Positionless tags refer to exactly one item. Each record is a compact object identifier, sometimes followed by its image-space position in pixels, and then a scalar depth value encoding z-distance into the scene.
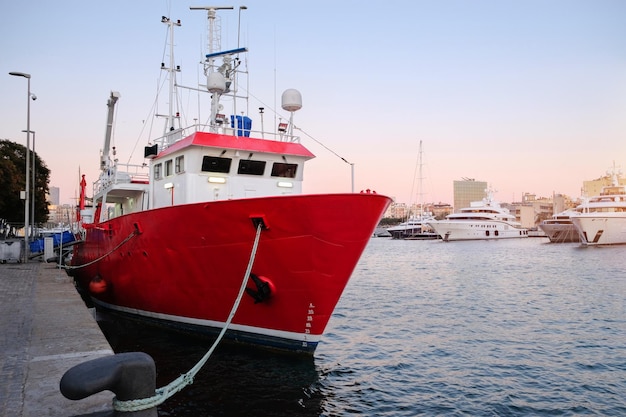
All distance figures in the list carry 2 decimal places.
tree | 39.03
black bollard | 3.01
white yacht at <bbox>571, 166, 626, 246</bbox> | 70.56
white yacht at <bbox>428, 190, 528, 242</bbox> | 91.56
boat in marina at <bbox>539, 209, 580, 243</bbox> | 85.50
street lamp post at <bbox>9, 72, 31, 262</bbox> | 22.39
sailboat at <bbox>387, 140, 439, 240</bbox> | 108.94
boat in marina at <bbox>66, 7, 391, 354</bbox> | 8.81
